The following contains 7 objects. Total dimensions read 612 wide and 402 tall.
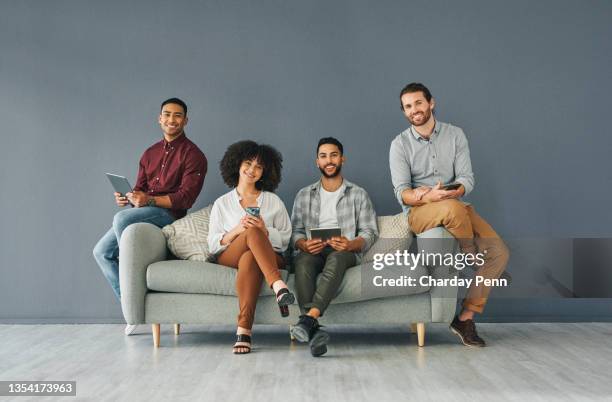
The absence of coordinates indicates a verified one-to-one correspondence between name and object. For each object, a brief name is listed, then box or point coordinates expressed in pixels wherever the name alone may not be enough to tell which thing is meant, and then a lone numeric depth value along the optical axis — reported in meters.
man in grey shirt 3.52
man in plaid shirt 3.38
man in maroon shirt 3.88
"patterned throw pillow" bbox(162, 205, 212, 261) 3.68
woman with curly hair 3.32
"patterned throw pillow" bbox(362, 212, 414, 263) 3.79
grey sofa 3.43
